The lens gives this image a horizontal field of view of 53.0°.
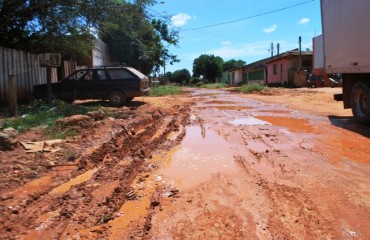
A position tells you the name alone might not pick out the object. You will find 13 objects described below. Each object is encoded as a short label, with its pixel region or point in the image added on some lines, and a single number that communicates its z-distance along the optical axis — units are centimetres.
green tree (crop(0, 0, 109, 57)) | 1390
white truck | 950
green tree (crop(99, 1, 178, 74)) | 1465
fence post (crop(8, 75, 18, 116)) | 1029
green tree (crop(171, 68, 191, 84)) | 10331
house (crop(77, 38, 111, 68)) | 2369
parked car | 1556
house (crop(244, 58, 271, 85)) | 5129
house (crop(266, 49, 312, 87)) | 3662
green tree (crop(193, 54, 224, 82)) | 9038
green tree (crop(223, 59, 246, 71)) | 10196
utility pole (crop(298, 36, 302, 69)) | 3819
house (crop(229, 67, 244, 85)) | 6464
